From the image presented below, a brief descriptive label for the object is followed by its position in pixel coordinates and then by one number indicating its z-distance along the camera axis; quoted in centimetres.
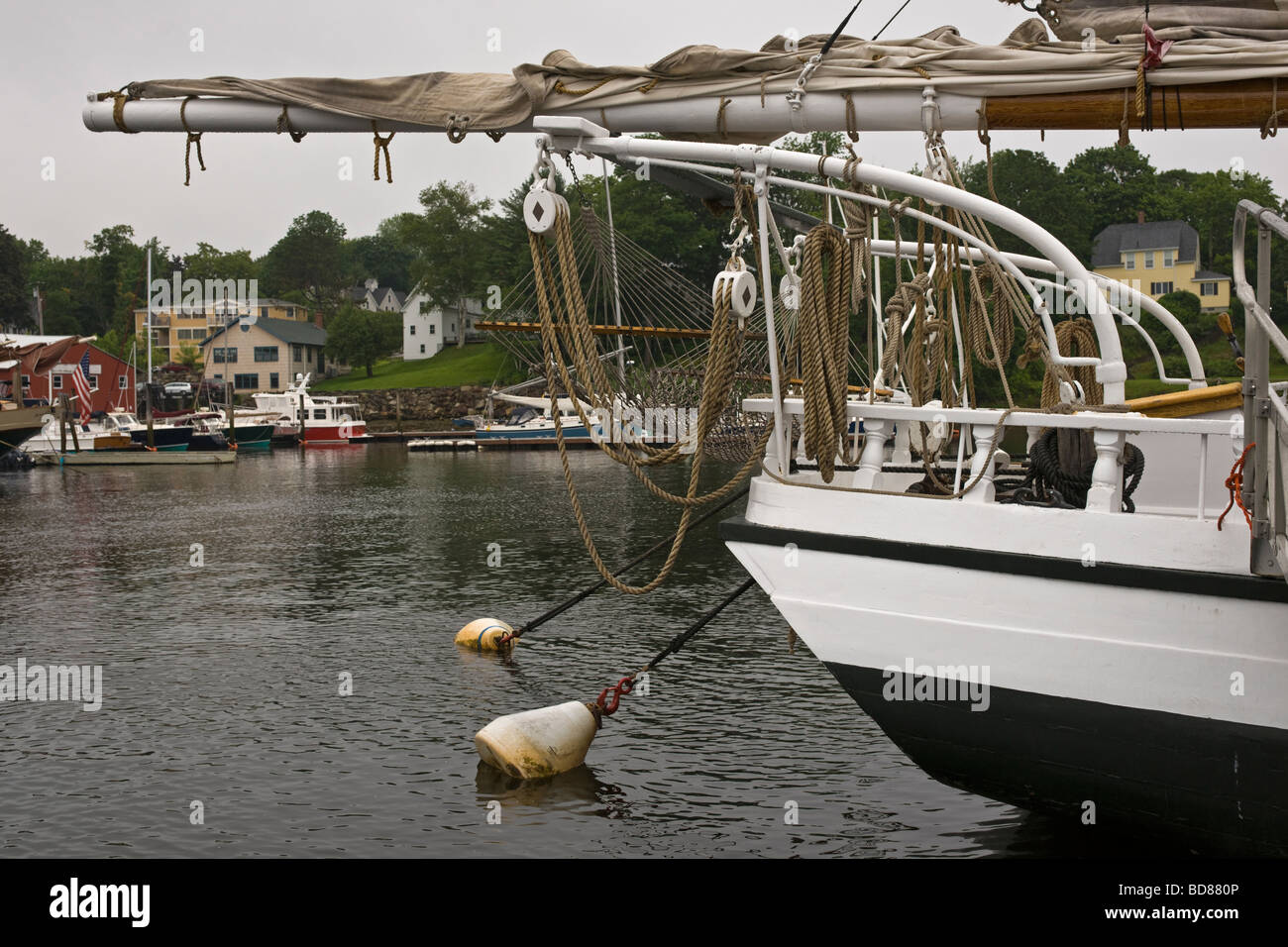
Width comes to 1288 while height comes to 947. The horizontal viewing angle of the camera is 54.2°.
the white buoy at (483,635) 1444
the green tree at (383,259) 17125
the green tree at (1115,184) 9575
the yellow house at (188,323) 11000
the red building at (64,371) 7450
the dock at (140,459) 5456
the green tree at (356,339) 10331
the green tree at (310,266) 13612
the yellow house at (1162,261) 9112
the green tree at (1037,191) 7544
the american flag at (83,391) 6795
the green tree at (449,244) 10869
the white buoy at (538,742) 987
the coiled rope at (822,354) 814
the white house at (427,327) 10919
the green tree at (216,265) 12588
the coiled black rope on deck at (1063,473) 839
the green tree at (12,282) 10644
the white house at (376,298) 14112
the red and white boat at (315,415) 7000
